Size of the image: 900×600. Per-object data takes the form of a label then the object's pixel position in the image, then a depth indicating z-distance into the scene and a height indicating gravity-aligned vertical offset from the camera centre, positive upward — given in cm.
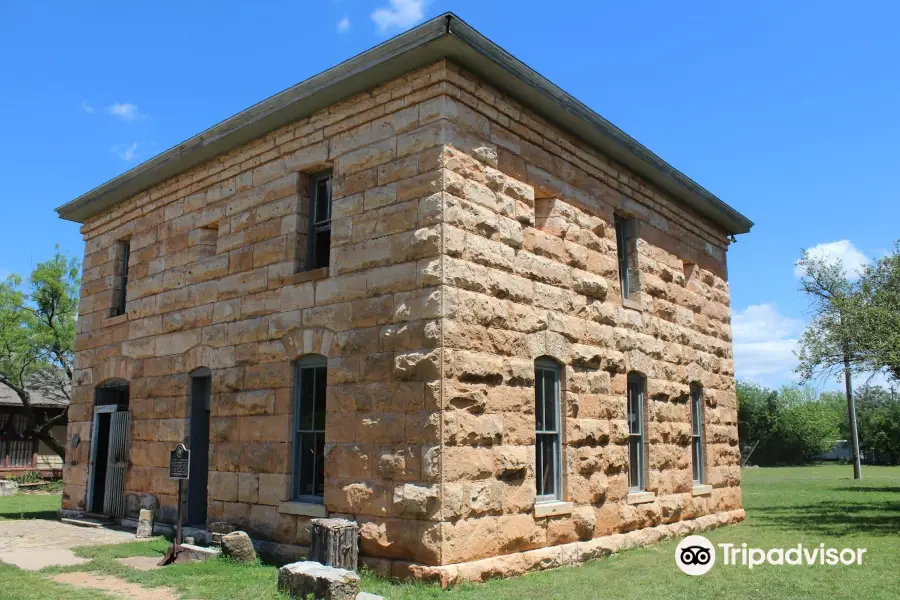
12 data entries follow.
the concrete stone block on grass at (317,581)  718 -139
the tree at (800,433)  5288 +37
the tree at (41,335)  2734 +357
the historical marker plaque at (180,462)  1025 -36
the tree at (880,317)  1479 +246
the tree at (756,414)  5216 +162
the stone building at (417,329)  870 +147
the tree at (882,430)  5231 +59
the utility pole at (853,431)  3164 +31
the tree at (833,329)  1739 +272
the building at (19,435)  2812 -1
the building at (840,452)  6944 -125
